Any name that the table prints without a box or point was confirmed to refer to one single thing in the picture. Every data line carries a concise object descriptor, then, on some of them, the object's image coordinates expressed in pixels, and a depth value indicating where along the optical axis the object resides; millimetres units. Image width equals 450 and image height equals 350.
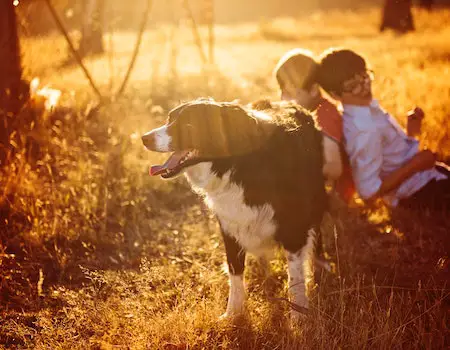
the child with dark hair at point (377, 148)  4215
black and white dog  2869
